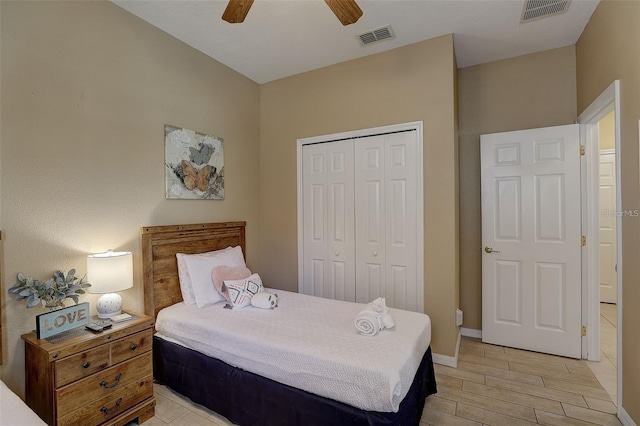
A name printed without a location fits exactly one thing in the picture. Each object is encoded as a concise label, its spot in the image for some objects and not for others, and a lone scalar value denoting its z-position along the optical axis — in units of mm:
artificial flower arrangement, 1736
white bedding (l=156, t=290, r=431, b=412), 1527
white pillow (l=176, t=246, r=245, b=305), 2535
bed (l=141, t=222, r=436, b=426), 1601
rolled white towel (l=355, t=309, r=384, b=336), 1878
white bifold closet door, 2826
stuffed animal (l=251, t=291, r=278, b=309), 2430
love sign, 1692
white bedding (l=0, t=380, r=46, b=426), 1093
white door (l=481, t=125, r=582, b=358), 2775
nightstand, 1590
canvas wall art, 2617
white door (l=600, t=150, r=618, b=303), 4215
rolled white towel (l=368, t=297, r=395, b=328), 1969
